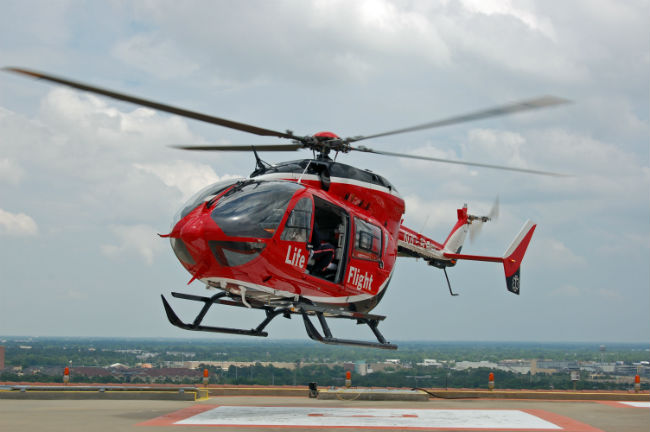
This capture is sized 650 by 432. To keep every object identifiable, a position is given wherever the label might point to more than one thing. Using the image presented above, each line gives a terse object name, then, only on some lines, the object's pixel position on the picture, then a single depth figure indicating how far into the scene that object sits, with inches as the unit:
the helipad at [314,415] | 525.0
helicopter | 530.3
